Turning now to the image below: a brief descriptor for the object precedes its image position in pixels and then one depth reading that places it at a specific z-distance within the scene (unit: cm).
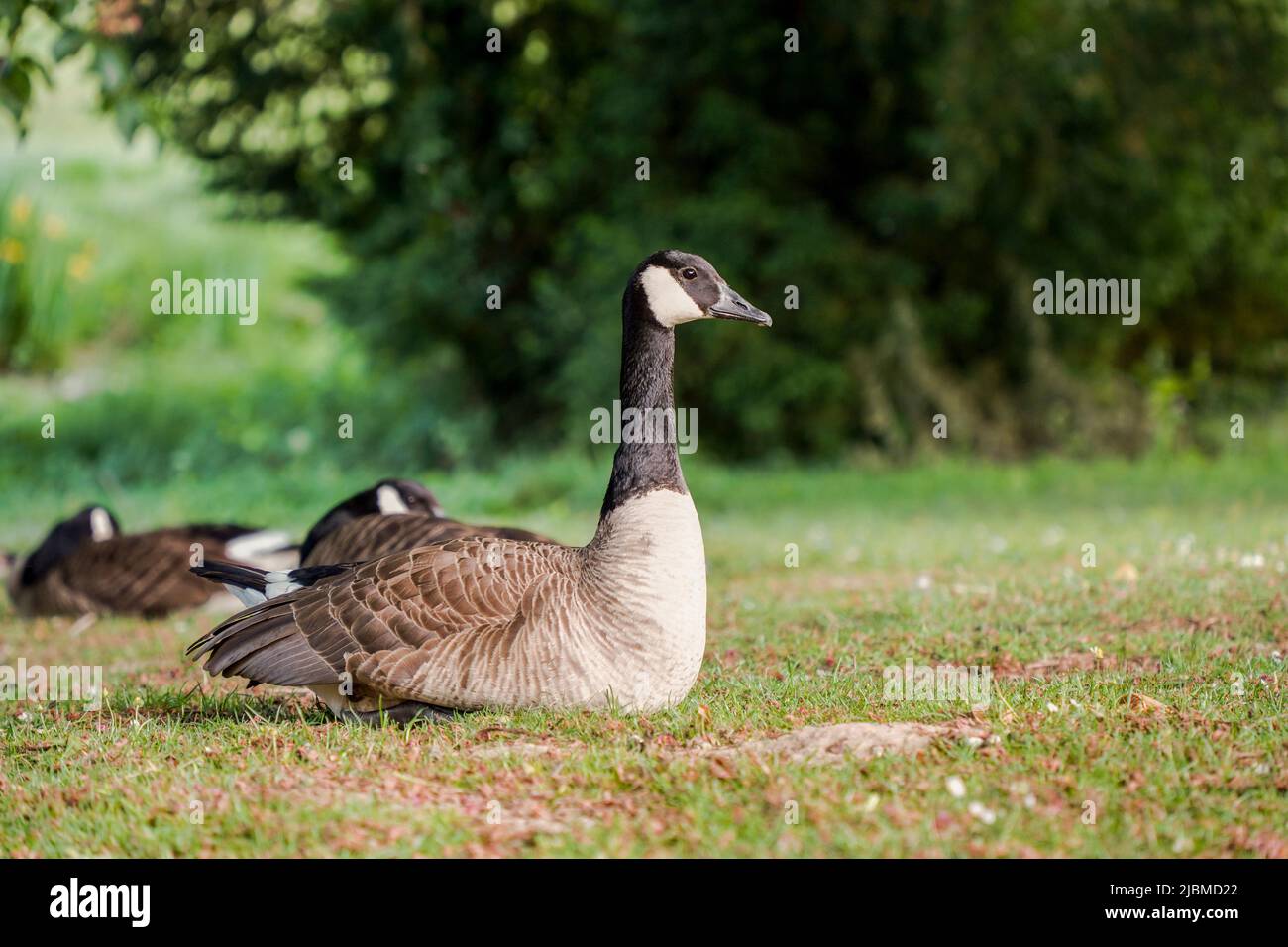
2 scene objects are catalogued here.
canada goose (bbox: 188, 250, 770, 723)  538
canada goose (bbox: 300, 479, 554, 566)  734
